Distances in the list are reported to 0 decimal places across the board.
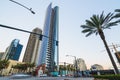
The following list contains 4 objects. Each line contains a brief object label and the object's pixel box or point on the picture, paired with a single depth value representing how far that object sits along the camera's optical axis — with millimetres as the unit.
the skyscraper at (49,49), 86393
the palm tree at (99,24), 14082
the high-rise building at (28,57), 101756
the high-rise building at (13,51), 94904
